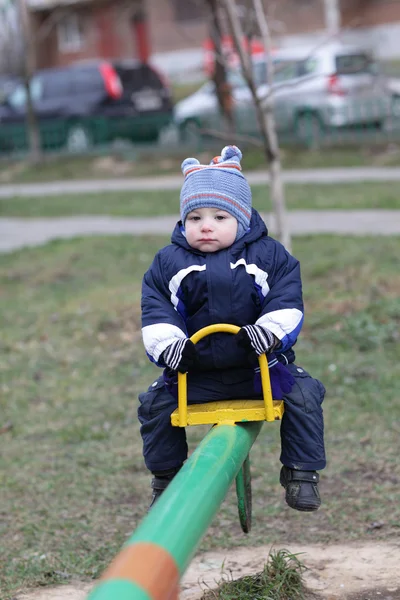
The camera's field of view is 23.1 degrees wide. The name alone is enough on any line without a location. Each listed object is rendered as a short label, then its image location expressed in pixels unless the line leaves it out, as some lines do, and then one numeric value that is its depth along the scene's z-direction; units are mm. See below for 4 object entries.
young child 2965
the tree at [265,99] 6590
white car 15359
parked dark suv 19062
